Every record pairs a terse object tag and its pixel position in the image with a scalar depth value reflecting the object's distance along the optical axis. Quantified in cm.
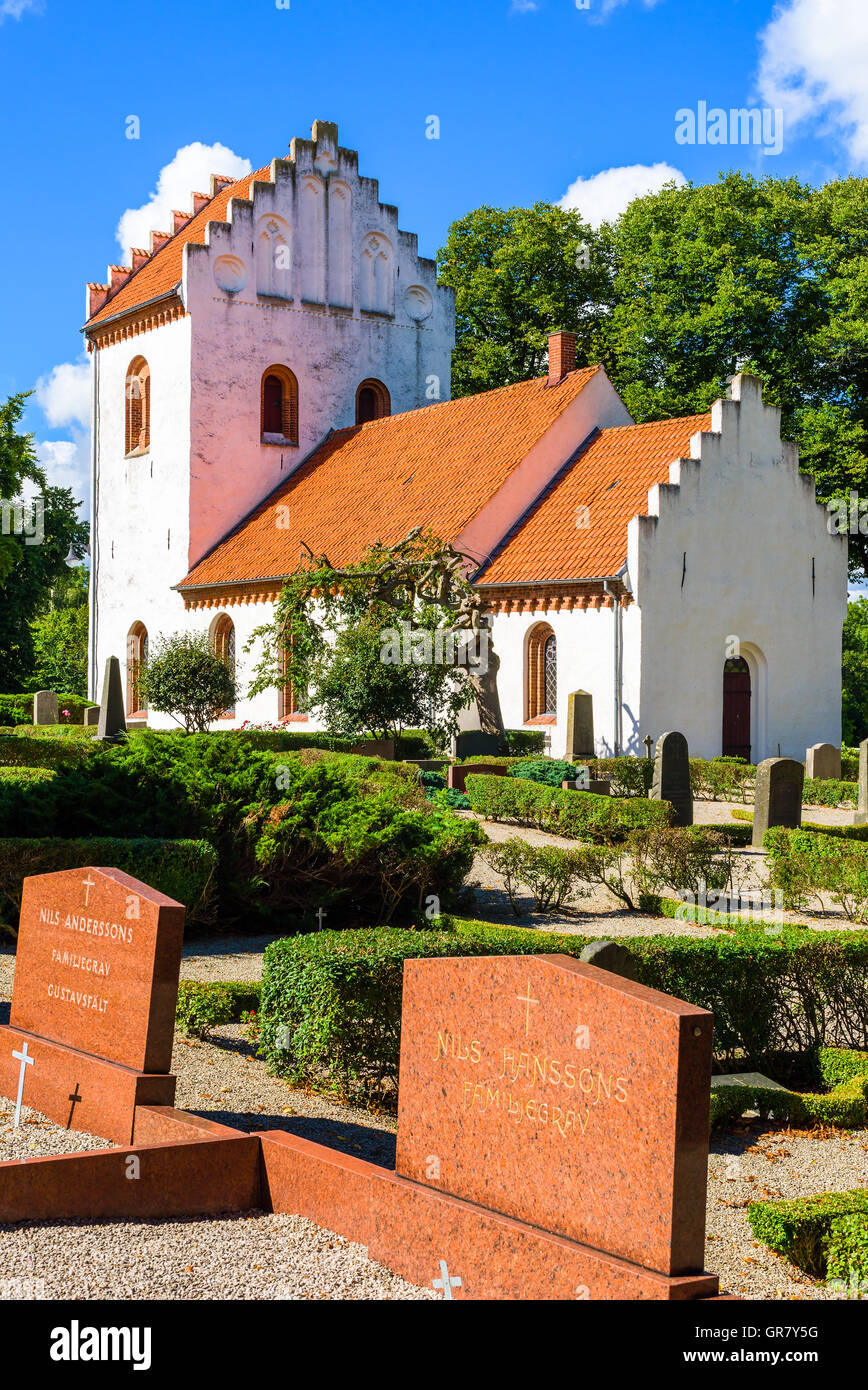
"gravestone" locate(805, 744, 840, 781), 2483
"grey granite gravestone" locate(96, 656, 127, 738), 2647
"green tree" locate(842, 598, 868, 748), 3922
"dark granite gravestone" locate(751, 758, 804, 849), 1691
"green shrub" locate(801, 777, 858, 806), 2267
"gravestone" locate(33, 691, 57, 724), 3166
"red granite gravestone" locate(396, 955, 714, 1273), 409
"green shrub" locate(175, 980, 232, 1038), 828
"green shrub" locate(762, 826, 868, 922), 1320
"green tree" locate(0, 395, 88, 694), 2316
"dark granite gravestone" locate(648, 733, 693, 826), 1852
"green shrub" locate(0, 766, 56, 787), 1542
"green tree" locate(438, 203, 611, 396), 4050
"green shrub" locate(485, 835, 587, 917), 1266
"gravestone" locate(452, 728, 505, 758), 2342
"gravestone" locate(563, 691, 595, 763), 2391
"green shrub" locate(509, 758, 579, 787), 2085
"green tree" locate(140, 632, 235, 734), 2959
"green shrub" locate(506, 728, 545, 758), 2478
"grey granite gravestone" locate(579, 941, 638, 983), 760
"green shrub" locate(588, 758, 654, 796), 2123
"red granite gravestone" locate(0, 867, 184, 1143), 614
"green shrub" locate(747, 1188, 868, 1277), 532
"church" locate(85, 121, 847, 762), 2552
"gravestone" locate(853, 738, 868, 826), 1927
